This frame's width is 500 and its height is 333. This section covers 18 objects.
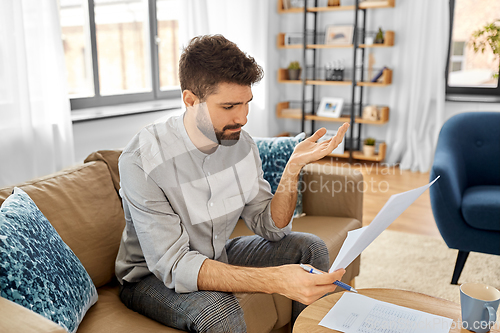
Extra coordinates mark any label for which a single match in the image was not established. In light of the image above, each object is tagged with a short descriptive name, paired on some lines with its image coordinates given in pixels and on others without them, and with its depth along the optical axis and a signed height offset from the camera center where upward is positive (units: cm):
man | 109 -37
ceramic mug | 93 -48
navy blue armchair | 193 -51
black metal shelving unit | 415 +3
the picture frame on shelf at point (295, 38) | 456 +40
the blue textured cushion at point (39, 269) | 95 -43
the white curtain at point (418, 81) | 394 -4
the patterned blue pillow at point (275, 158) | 191 -34
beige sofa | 118 -46
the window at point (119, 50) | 282 +19
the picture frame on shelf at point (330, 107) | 444 -30
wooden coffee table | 102 -56
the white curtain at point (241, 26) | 311 +40
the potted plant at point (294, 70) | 452 +7
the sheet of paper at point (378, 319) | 98 -55
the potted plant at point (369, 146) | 428 -65
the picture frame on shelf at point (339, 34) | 428 +41
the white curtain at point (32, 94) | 189 -7
